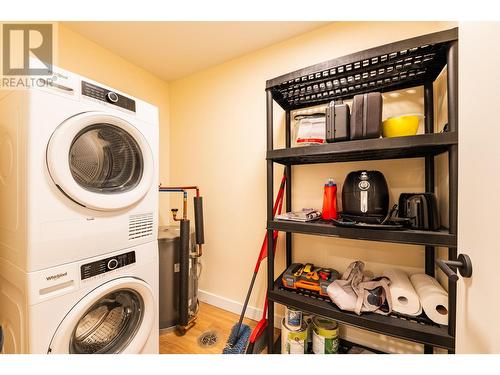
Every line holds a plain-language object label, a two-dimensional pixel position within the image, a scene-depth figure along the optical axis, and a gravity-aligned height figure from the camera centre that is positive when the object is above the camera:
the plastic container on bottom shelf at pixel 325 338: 1.20 -0.89
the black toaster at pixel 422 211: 0.90 -0.12
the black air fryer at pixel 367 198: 1.04 -0.06
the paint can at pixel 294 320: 1.23 -0.80
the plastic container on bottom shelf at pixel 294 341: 1.19 -0.91
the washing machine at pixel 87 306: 0.77 -0.52
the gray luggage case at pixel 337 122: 1.03 +0.32
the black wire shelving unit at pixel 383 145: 0.83 +0.18
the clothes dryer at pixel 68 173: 0.76 +0.06
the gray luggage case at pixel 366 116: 0.96 +0.33
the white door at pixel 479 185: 0.47 +0.00
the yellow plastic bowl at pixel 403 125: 0.95 +0.28
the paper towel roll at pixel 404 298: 0.95 -0.53
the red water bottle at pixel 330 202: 1.25 -0.10
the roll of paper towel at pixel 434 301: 0.89 -0.51
